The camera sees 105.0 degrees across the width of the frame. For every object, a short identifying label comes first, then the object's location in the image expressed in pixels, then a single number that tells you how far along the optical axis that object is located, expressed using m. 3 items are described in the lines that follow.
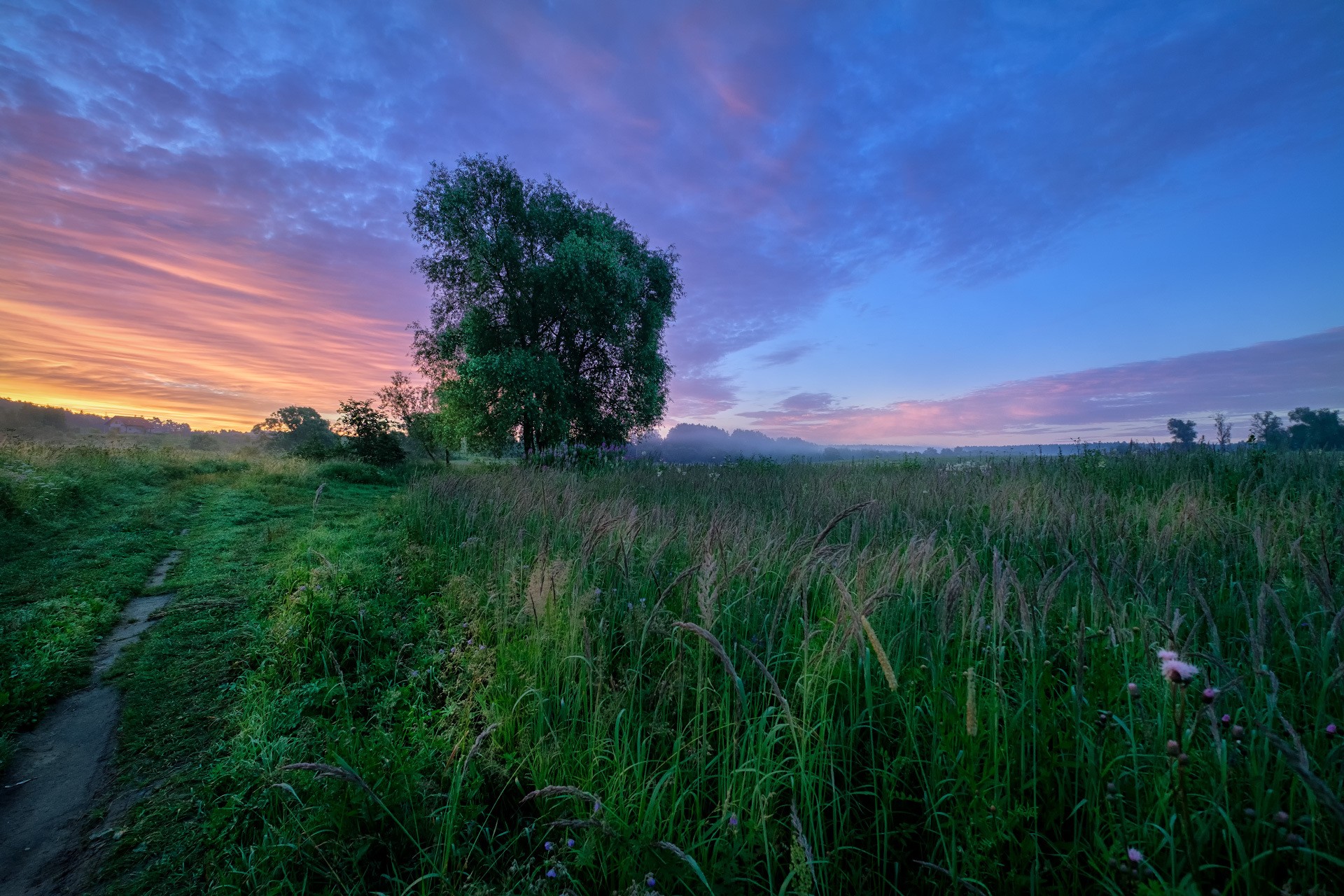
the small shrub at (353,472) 24.79
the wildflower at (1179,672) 1.40
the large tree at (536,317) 21.98
